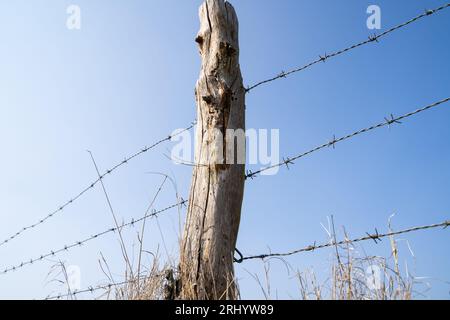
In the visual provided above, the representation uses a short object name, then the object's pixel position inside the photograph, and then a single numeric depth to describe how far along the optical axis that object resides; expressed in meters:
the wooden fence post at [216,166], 1.95
